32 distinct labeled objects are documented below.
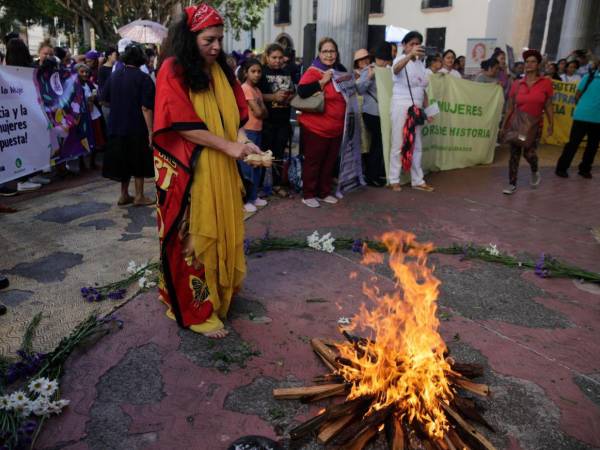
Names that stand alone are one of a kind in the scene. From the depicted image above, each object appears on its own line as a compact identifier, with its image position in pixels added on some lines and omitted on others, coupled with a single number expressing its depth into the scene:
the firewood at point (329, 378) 2.88
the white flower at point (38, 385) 2.69
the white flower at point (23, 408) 2.51
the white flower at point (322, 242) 5.04
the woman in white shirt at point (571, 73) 12.78
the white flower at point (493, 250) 5.01
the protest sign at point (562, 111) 11.84
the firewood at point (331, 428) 2.43
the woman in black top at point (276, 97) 6.52
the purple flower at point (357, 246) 5.08
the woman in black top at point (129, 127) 5.87
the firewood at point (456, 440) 2.42
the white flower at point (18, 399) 2.50
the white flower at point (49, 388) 2.68
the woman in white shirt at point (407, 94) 6.76
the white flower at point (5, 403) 2.48
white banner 6.41
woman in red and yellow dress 3.03
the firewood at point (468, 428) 2.40
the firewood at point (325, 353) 3.01
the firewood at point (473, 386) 2.82
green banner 8.75
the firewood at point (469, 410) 2.62
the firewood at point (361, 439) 2.39
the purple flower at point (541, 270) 4.61
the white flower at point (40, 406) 2.57
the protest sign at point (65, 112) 7.34
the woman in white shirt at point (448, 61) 10.84
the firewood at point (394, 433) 2.37
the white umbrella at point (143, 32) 13.54
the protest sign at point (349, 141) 6.61
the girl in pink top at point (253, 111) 6.17
